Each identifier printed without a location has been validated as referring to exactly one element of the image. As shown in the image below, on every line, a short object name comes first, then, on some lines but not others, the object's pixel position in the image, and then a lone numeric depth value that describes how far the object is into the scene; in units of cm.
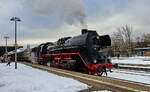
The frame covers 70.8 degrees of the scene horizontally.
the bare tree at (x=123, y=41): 4325
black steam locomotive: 867
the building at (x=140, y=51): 4206
